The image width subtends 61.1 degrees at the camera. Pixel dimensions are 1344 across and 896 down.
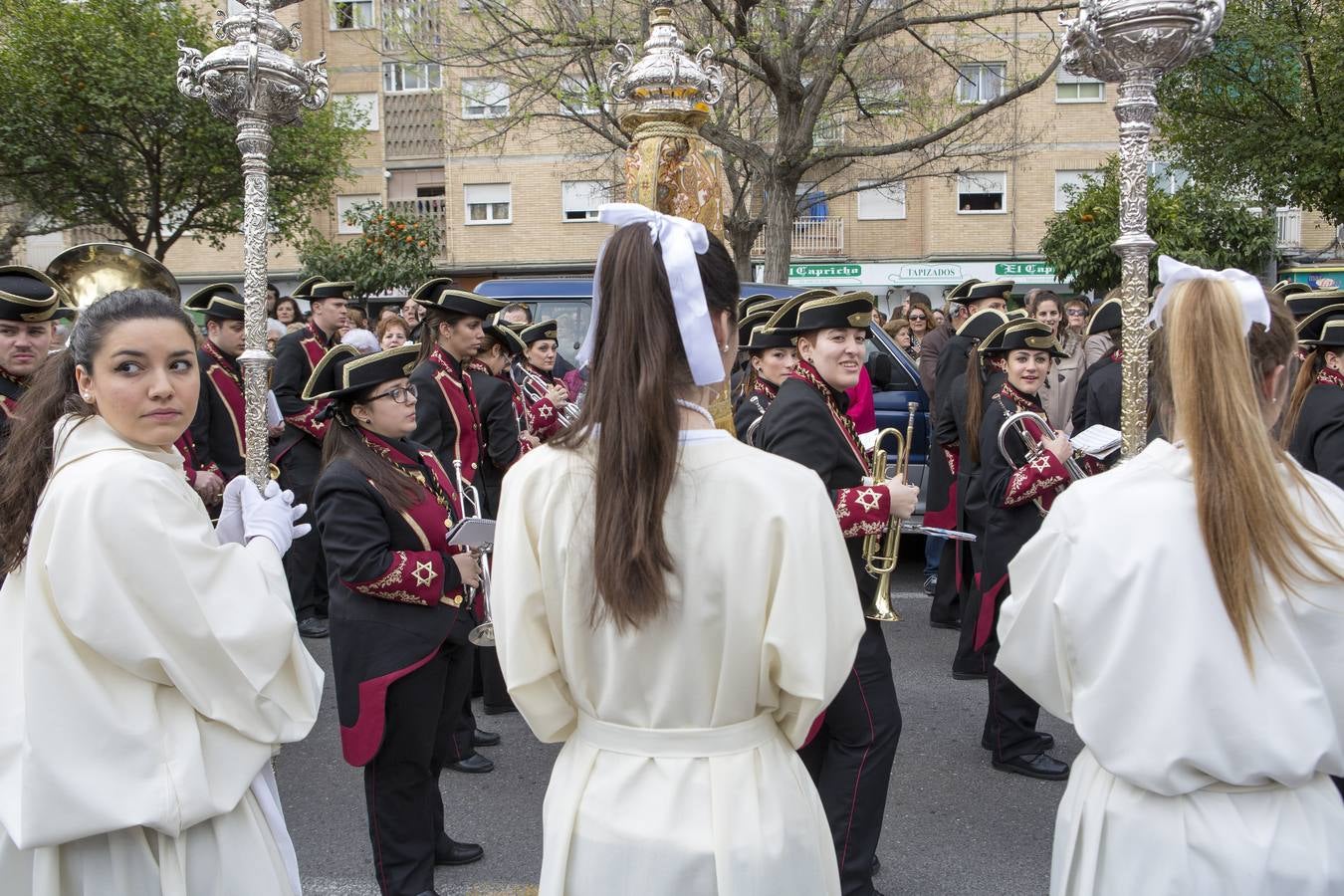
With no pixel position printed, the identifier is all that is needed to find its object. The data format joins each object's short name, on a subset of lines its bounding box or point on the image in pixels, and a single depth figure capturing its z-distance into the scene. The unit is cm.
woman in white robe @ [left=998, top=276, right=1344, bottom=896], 193
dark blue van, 871
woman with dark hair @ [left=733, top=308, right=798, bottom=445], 506
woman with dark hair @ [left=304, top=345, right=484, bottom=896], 344
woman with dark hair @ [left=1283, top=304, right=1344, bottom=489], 443
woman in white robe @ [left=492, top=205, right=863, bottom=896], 189
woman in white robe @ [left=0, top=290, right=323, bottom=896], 215
